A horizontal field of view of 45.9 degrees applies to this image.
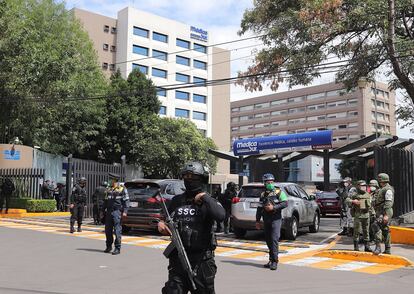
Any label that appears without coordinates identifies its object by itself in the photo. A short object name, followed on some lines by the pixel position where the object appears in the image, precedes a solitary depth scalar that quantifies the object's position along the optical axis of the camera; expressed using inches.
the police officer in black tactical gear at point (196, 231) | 172.4
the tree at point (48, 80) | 937.5
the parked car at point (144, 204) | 570.3
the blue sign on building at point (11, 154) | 1072.6
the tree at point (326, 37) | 550.3
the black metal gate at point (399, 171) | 586.9
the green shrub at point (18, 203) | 922.1
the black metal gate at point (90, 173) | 856.3
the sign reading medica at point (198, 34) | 2947.8
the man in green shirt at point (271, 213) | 362.9
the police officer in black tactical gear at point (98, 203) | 700.7
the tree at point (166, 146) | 1526.8
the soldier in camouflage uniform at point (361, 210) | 423.2
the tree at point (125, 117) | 1487.5
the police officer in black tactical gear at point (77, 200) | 591.6
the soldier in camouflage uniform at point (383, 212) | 415.5
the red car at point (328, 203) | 997.2
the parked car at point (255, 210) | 534.8
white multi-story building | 2596.0
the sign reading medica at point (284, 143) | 955.3
